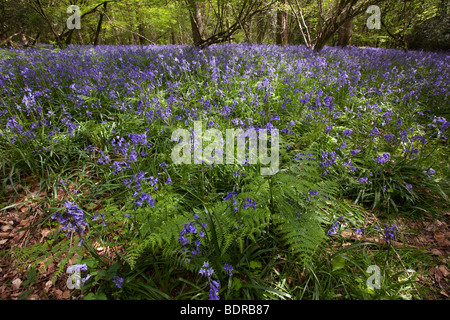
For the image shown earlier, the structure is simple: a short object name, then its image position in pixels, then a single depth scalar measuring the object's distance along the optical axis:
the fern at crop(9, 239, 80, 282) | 1.47
